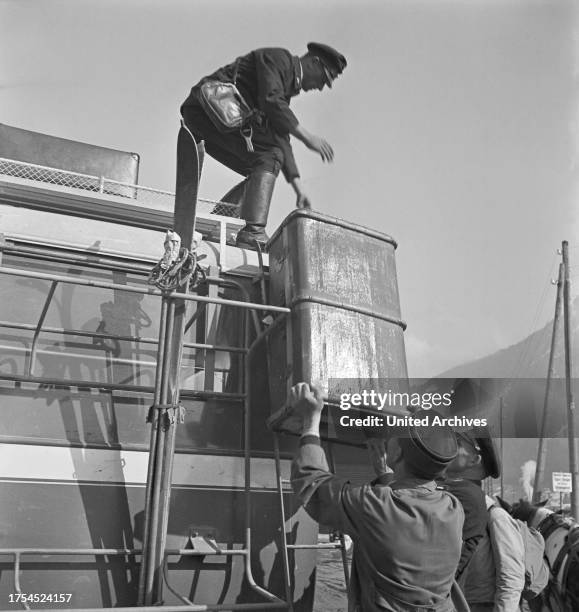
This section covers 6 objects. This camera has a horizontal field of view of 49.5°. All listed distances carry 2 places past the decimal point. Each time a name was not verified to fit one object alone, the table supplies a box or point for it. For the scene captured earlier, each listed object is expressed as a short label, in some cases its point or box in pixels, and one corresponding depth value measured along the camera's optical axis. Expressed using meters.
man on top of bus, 4.84
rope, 3.42
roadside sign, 18.19
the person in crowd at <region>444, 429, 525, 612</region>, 3.29
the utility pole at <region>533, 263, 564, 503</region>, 21.55
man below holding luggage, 2.40
